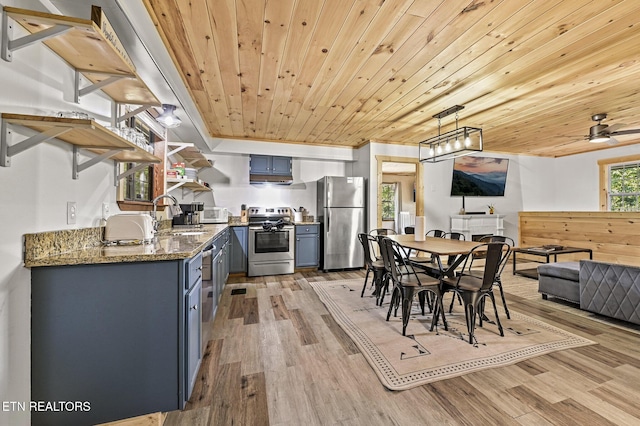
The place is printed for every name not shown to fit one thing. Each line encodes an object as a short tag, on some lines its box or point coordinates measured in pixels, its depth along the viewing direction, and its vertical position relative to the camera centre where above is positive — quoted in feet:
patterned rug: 6.38 -3.58
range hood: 16.60 +2.19
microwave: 14.73 -0.03
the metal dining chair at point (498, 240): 8.59 -1.17
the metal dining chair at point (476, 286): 7.72 -2.12
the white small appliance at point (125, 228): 6.03 -0.31
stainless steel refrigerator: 16.31 -0.32
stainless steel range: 15.14 -1.87
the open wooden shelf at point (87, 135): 3.64 +1.32
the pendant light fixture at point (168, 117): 8.95 +3.21
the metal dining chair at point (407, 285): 8.19 -2.13
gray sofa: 8.50 -2.50
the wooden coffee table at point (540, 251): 14.03 -1.88
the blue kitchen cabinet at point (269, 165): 16.52 +3.06
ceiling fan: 10.40 +3.34
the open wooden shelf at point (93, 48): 3.63 +2.64
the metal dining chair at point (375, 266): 10.81 -2.04
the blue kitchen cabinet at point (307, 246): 16.12 -1.86
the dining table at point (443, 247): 8.20 -1.06
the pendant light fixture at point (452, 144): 10.33 +2.86
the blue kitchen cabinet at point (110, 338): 4.30 -2.08
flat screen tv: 18.70 +2.76
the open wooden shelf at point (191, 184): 10.89 +1.39
